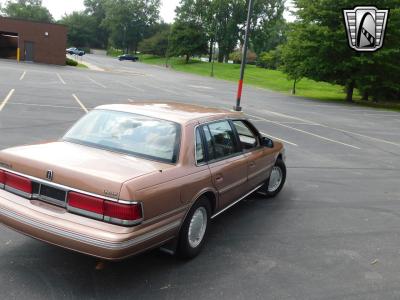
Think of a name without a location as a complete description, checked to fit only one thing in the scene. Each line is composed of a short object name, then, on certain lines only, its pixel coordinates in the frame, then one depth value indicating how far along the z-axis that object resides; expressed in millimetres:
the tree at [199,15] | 87188
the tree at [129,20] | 117125
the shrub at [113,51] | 118125
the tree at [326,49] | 31592
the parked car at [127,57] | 87875
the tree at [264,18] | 89250
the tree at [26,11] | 116688
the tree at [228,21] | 86875
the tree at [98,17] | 128375
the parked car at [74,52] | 81975
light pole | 17888
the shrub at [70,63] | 51597
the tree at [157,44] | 100375
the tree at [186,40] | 82938
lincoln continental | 3545
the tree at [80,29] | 118662
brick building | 47469
